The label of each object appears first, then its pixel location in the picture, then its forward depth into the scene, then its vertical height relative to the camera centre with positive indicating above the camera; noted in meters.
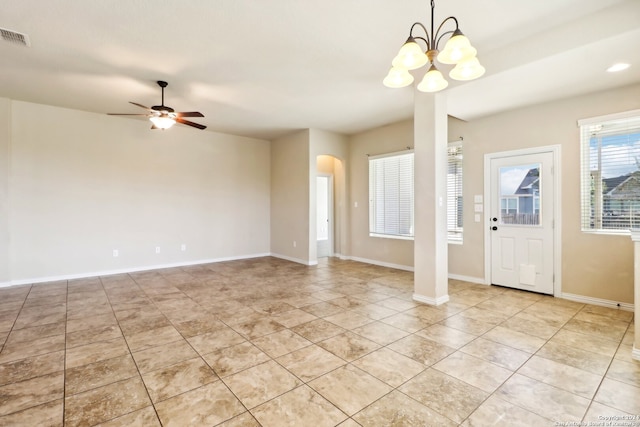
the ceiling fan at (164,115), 4.15 +1.33
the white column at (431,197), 3.95 +0.14
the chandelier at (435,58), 1.99 +1.02
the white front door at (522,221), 4.44 -0.22
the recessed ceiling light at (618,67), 3.18 +1.50
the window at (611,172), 3.77 +0.44
